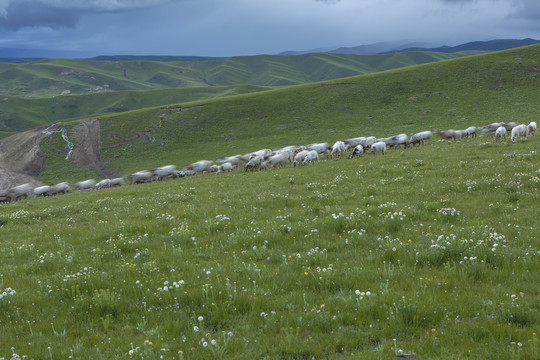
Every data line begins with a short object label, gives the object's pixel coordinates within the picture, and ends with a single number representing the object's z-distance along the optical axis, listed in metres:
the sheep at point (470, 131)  38.50
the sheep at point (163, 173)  43.37
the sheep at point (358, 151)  32.16
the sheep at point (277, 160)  34.34
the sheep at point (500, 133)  30.78
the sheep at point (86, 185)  47.97
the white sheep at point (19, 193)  42.38
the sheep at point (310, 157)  31.60
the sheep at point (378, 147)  32.22
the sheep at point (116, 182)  44.87
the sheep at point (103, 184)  45.29
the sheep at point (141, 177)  43.81
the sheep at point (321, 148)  39.50
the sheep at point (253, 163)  34.88
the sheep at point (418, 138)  36.75
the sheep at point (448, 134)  38.81
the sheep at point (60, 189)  42.58
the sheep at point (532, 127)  31.55
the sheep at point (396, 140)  37.03
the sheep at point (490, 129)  36.78
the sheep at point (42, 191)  42.04
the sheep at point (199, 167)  43.61
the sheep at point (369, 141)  37.79
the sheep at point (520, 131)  28.56
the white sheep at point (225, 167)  39.72
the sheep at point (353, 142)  39.78
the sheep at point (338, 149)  34.57
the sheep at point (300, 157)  32.78
